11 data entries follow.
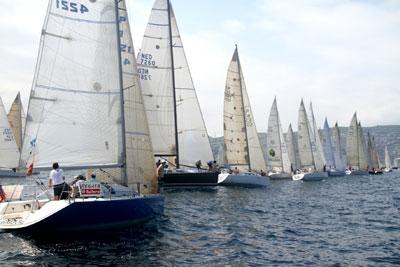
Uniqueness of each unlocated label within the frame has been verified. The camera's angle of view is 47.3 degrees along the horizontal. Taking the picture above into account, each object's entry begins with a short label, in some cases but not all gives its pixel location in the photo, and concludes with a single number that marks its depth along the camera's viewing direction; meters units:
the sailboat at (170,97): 37.66
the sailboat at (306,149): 68.44
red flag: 16.77
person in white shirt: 16.61
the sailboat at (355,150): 91.69
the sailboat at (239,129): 46.75
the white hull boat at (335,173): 79.72
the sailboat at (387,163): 131.55
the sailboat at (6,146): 50.38
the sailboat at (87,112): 17.58
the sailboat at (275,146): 60.56
